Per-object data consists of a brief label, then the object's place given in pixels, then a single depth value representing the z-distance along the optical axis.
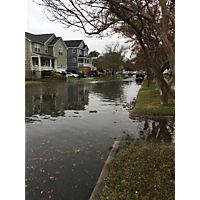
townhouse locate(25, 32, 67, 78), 36.56
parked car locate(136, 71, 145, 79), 52.88
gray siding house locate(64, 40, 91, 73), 54.25
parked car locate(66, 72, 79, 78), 44.49
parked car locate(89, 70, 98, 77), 56.02
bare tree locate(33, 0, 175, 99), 4.69
